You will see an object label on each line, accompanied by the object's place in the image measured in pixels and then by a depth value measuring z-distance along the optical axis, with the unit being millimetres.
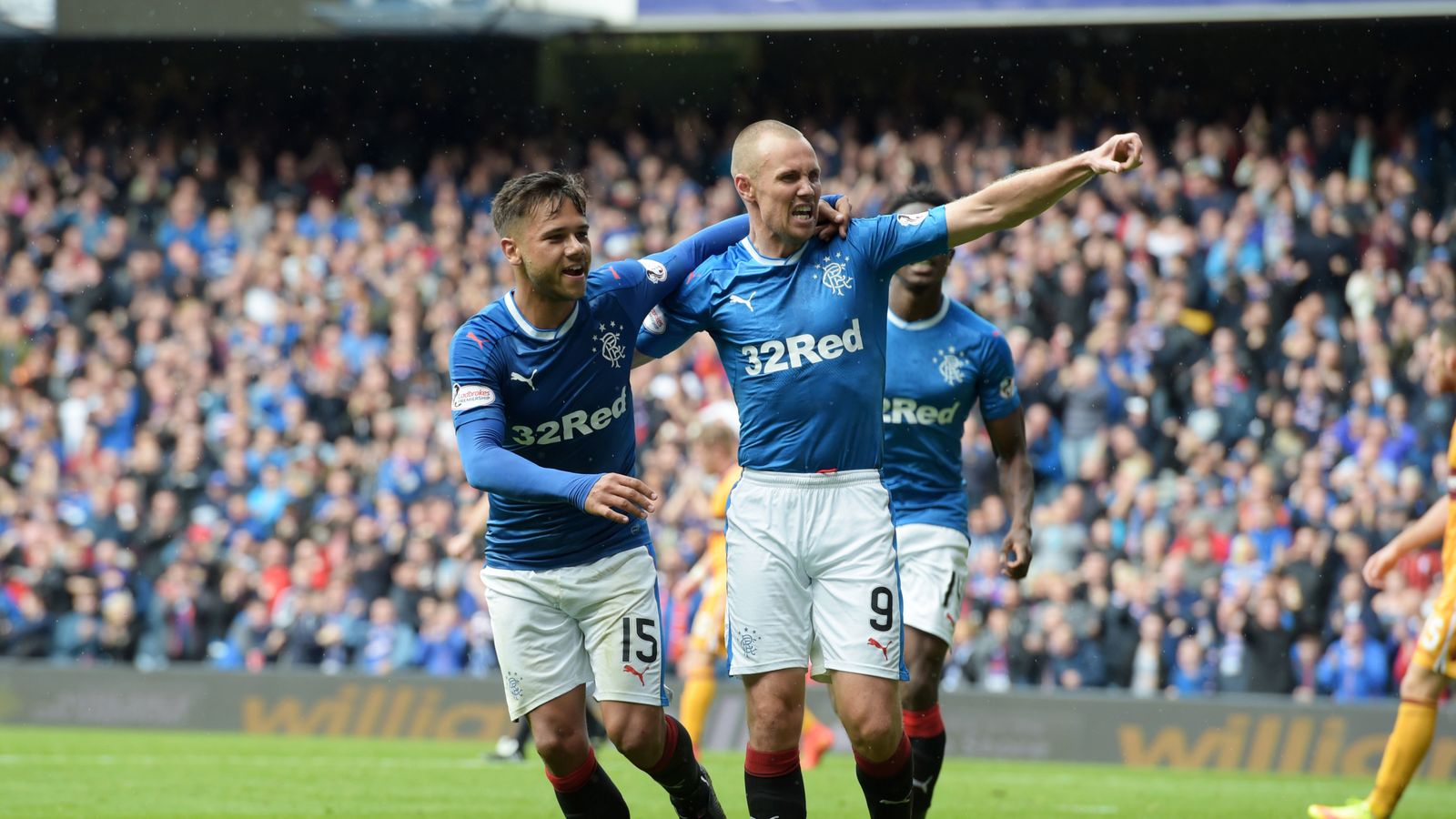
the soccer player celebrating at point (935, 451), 15680
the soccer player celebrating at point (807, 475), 12422
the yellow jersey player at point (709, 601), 22594
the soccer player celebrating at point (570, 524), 12648
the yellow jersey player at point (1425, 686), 16328
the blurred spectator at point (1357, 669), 27922
